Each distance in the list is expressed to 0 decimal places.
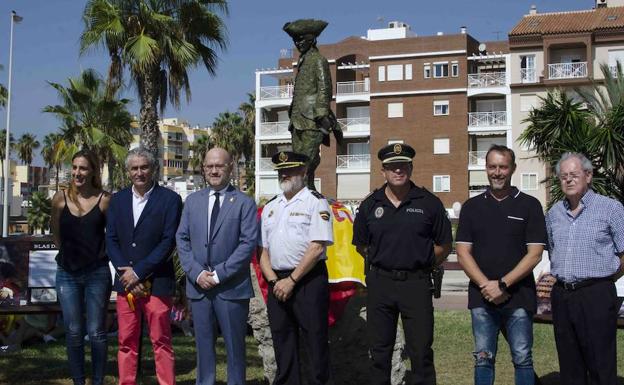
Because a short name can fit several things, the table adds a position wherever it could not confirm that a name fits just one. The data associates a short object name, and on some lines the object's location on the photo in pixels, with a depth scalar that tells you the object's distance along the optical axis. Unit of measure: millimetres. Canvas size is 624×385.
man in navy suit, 6113
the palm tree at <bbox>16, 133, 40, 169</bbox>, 75812
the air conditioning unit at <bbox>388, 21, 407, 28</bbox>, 54531
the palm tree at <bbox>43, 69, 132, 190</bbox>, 28031
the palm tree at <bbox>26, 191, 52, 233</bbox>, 58875
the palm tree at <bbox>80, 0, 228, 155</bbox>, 21094
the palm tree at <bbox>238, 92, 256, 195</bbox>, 60438
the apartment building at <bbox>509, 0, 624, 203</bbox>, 45312
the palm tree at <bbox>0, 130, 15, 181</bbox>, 67325
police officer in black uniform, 5691
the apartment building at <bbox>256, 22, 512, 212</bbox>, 49094
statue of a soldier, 7926
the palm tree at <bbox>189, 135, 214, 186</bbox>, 64038
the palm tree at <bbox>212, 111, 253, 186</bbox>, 60625
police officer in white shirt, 5918
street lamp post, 36469
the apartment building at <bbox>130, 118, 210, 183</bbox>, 105875
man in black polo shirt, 5582
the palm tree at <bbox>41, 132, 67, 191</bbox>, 27648
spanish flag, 7008
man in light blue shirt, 5480
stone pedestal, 7043
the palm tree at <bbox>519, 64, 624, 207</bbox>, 16641
